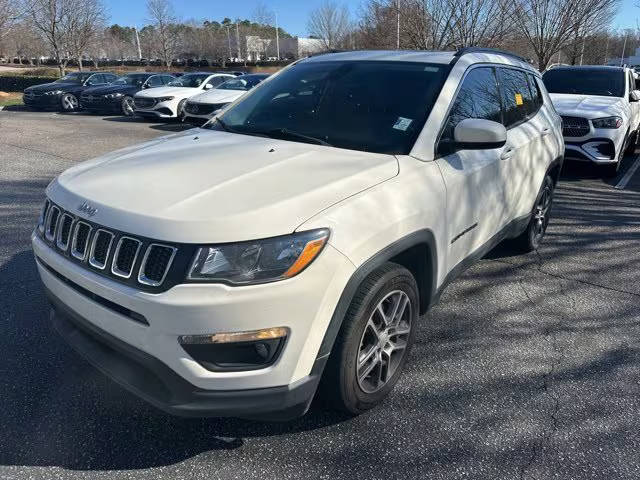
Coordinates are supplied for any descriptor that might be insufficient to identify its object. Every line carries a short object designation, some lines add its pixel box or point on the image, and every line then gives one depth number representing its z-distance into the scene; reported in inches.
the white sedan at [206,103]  494.6
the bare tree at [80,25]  1203.9
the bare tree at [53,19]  1115.3
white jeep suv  77.5
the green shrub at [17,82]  1112.5
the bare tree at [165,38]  2215.8
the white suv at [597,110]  304.0
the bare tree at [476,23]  682.8
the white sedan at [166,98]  570.9
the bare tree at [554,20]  741.9
